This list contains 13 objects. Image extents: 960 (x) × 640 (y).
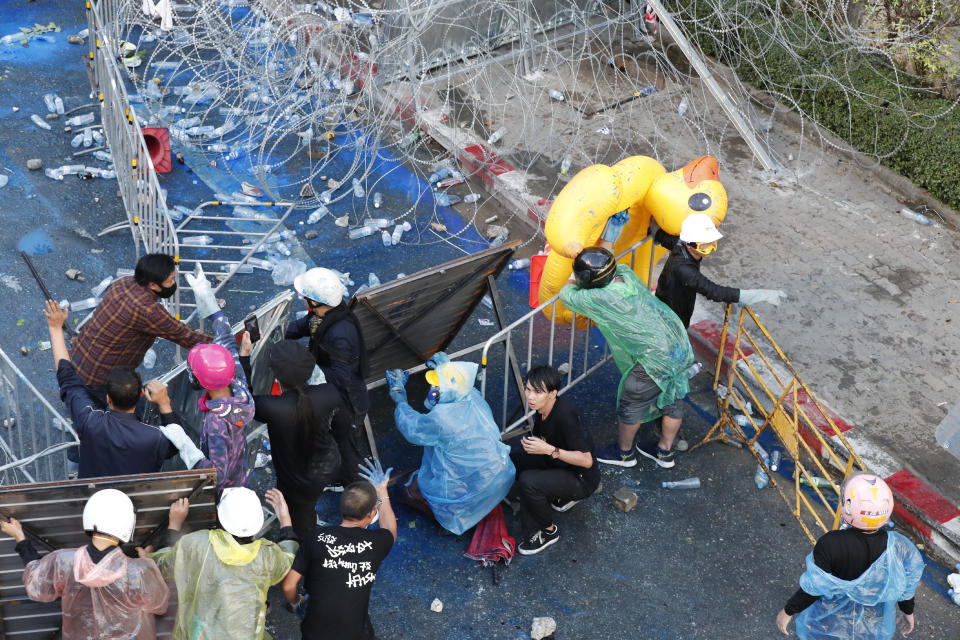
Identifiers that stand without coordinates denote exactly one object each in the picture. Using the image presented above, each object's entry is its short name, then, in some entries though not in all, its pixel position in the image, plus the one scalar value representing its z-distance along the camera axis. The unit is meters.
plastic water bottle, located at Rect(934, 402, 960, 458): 6.10
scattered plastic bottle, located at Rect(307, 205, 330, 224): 8.45
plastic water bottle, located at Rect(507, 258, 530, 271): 8.06
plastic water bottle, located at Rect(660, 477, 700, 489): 6.08
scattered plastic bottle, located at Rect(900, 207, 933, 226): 8.36
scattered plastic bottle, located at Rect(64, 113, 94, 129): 9.48
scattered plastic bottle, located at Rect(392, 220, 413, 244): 8.24
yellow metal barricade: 5.77
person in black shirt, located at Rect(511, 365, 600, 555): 5.20
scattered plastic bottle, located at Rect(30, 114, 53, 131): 9.45
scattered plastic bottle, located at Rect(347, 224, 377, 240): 8.27
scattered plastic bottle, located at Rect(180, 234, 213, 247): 8.05
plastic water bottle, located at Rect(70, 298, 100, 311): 7.34
